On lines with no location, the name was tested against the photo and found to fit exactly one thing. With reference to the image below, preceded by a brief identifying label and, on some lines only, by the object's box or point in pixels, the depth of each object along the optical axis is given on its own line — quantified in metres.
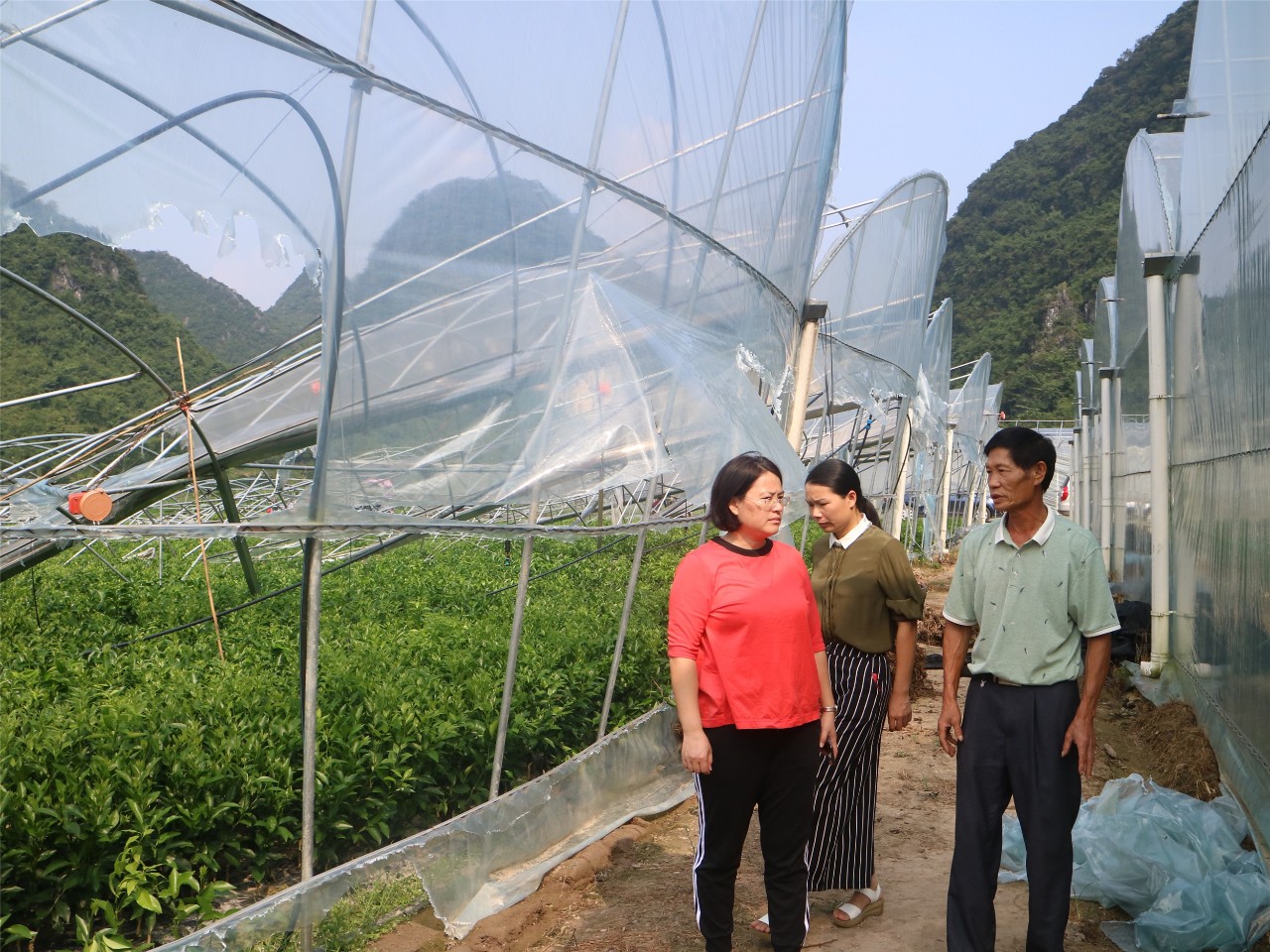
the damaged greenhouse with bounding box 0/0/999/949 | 2.98
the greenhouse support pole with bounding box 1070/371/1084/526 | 19.64
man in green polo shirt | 2.91
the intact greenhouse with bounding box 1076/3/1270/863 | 4.00
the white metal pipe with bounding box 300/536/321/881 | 3.07
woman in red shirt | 2.84
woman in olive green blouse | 3.49
